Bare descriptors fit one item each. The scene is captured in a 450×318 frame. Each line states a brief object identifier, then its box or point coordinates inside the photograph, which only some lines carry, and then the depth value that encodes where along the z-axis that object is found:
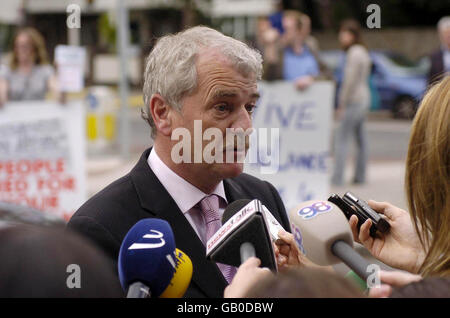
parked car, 20.38
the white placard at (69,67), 7.34
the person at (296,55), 8.00
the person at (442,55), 9.53
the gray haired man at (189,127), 2.23
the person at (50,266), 1.25
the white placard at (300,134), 7.64
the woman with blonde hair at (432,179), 1.81
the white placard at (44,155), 7.03
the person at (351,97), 9.12
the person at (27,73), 7.36
